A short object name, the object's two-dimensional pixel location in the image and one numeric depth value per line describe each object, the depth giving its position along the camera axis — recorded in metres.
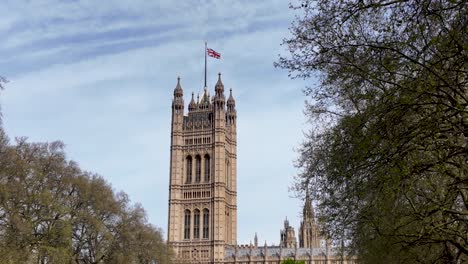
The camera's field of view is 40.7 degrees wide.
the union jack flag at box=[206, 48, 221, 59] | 114.68
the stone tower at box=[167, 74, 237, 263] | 117.12
